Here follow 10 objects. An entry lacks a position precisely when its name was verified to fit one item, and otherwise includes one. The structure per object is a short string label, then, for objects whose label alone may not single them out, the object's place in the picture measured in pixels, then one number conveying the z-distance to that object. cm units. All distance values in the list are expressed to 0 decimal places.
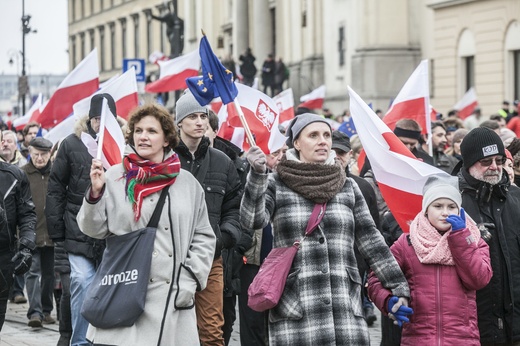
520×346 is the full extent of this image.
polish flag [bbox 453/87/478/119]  2409
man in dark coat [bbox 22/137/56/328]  1230
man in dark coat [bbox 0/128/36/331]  862
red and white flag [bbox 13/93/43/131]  2123
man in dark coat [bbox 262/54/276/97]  3847
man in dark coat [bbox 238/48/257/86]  3709
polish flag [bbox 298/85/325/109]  2622
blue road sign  2667
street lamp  4634
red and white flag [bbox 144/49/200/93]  1825
